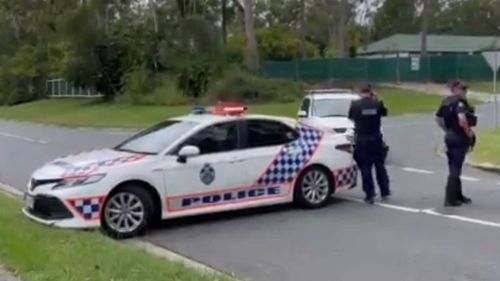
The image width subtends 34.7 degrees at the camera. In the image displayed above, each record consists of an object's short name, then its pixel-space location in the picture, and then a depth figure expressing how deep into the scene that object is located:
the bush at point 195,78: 46.12
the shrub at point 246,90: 44.38
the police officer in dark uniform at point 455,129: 10.63
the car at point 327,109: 16.83
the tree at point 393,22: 91.88
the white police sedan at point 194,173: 9.25
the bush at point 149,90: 45.19
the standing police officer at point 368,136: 11.20
